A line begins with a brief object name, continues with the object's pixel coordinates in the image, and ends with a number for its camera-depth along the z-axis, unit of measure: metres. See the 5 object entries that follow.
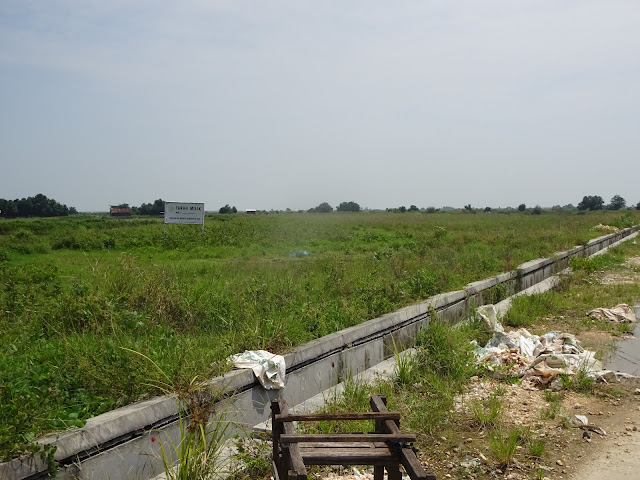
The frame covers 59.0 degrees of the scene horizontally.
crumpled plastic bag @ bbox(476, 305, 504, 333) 7.65
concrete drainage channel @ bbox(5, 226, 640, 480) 3.33
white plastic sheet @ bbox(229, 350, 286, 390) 4.78
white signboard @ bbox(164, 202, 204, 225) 22.14
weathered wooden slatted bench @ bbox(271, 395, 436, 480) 2.87
